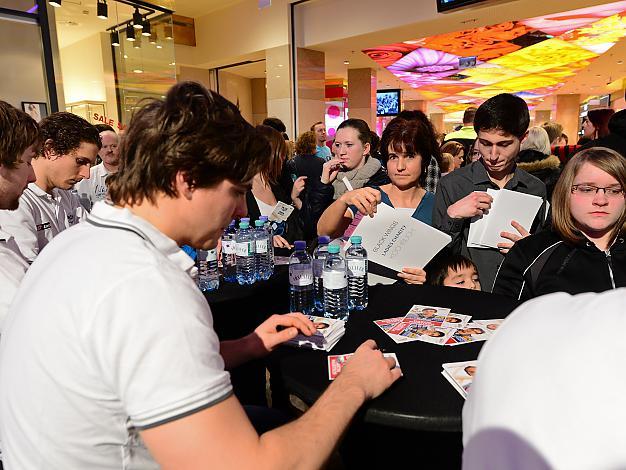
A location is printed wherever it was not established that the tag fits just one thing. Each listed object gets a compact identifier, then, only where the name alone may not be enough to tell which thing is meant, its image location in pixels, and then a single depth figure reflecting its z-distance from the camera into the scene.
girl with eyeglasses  1.68
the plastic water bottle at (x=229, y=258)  2.32
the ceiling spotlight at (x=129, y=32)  7.91
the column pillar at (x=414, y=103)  22.86
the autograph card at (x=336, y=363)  1.22
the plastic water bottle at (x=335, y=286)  1.58
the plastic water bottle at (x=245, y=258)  2.20
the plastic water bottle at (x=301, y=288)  1.83
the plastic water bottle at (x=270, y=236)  2.53
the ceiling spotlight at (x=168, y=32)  8.59
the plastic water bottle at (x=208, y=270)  2.19
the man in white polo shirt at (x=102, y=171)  4.63
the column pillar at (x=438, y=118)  29.18
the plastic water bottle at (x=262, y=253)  2.35
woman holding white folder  2.25
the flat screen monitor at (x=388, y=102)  14.55
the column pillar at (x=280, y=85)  8.97
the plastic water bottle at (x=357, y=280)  1.72
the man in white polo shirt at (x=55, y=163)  2.84
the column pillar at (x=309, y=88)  9.02
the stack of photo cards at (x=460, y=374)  1.12
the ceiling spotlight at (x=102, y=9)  7.01
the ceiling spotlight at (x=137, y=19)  7.81
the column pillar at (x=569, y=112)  22.33
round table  1.03
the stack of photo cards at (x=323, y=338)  1.38
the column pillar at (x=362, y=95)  11.28
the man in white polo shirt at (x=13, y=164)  1.53
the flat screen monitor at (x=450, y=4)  6.15
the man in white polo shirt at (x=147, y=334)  0.71
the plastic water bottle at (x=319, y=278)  1.81
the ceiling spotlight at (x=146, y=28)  8.06
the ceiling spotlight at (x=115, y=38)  7.94
